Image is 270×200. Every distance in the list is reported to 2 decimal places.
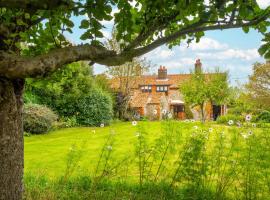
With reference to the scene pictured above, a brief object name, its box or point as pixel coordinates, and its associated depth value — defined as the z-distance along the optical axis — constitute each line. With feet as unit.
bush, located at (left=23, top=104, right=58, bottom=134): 49.44
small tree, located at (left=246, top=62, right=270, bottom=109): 94.28
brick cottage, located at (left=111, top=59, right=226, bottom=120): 117.07
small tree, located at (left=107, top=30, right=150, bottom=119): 87.49
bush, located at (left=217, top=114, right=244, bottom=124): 84.93
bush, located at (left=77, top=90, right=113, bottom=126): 65.40
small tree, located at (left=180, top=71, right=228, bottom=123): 92.71
